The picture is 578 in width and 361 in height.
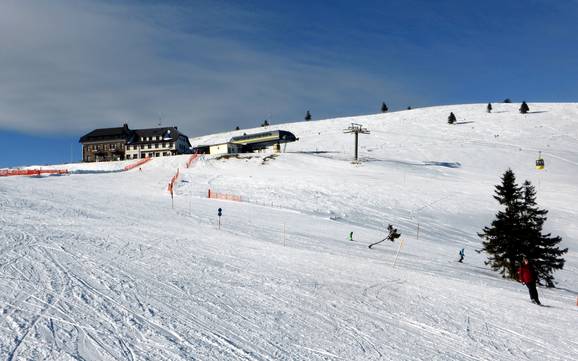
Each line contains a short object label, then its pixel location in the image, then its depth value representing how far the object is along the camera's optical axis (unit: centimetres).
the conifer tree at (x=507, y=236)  2433
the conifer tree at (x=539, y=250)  2454
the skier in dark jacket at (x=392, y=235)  2305
